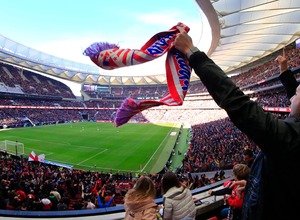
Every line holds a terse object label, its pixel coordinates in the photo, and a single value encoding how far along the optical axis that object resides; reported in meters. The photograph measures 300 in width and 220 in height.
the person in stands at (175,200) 3.03
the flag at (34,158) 18.97
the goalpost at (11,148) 24.52
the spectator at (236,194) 3.17
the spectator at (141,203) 2.36
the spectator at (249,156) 4.12
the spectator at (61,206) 7.24
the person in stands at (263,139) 1.29
